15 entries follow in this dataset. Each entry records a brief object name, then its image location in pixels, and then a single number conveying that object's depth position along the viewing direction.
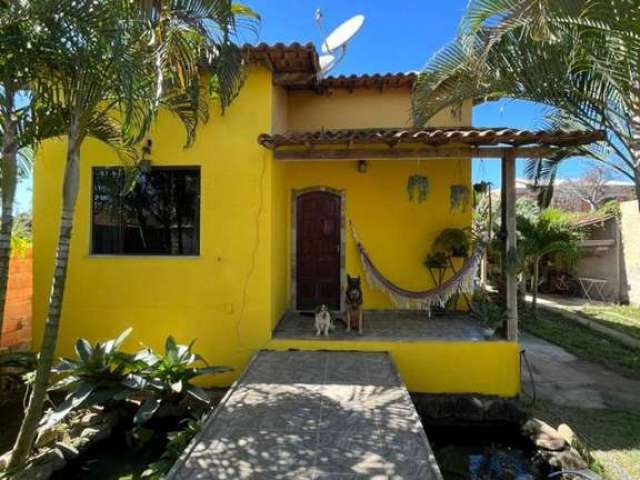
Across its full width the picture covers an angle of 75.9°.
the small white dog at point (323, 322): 5.96
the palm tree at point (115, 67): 3.26
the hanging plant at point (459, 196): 6.34
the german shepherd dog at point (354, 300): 6.11
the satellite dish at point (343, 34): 7.30
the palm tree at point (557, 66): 3.34
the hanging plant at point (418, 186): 6.07
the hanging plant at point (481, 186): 7.34
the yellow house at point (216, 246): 5.58
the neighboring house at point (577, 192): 26.72
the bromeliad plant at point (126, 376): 4.40
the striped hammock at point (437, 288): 5.99
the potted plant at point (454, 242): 7.15
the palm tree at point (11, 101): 3.33
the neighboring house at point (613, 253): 12.42
